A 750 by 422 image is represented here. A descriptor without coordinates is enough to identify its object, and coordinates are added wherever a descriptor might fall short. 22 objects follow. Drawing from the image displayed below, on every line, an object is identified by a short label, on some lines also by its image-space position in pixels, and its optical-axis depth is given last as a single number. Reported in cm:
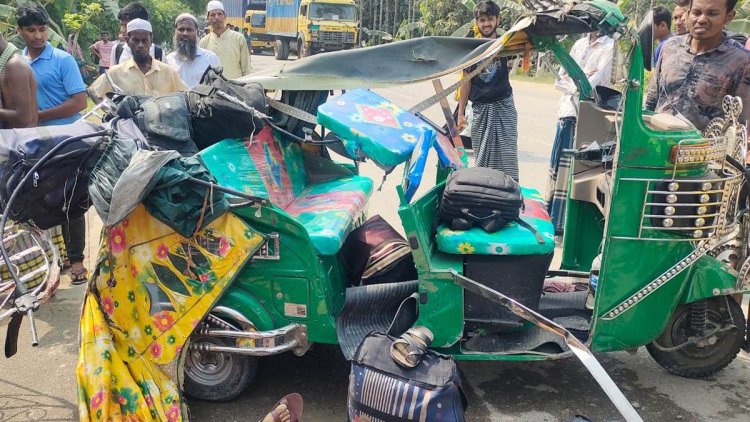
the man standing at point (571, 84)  549
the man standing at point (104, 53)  1010
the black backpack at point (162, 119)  346
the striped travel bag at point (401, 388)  268
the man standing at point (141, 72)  516
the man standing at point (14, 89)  413
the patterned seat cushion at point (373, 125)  311
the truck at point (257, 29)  3425
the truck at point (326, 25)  2719
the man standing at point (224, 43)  673
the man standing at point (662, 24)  612
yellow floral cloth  309
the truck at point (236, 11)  3634
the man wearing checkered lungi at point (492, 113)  560
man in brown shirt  377
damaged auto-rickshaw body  303
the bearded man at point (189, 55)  570
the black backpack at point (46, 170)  300
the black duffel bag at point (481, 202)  317
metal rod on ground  274
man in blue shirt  470
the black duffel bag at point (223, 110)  363
